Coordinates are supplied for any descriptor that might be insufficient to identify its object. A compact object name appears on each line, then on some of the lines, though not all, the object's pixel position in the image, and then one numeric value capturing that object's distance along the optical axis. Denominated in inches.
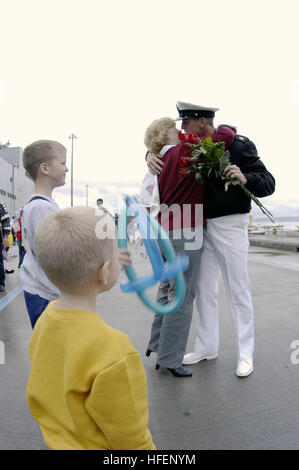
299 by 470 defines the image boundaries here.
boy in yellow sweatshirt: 46.4
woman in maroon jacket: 107.0
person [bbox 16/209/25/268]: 314.7
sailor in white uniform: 109.2
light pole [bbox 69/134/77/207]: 1998.4
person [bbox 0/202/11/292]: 286.2
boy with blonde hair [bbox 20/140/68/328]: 83.3
